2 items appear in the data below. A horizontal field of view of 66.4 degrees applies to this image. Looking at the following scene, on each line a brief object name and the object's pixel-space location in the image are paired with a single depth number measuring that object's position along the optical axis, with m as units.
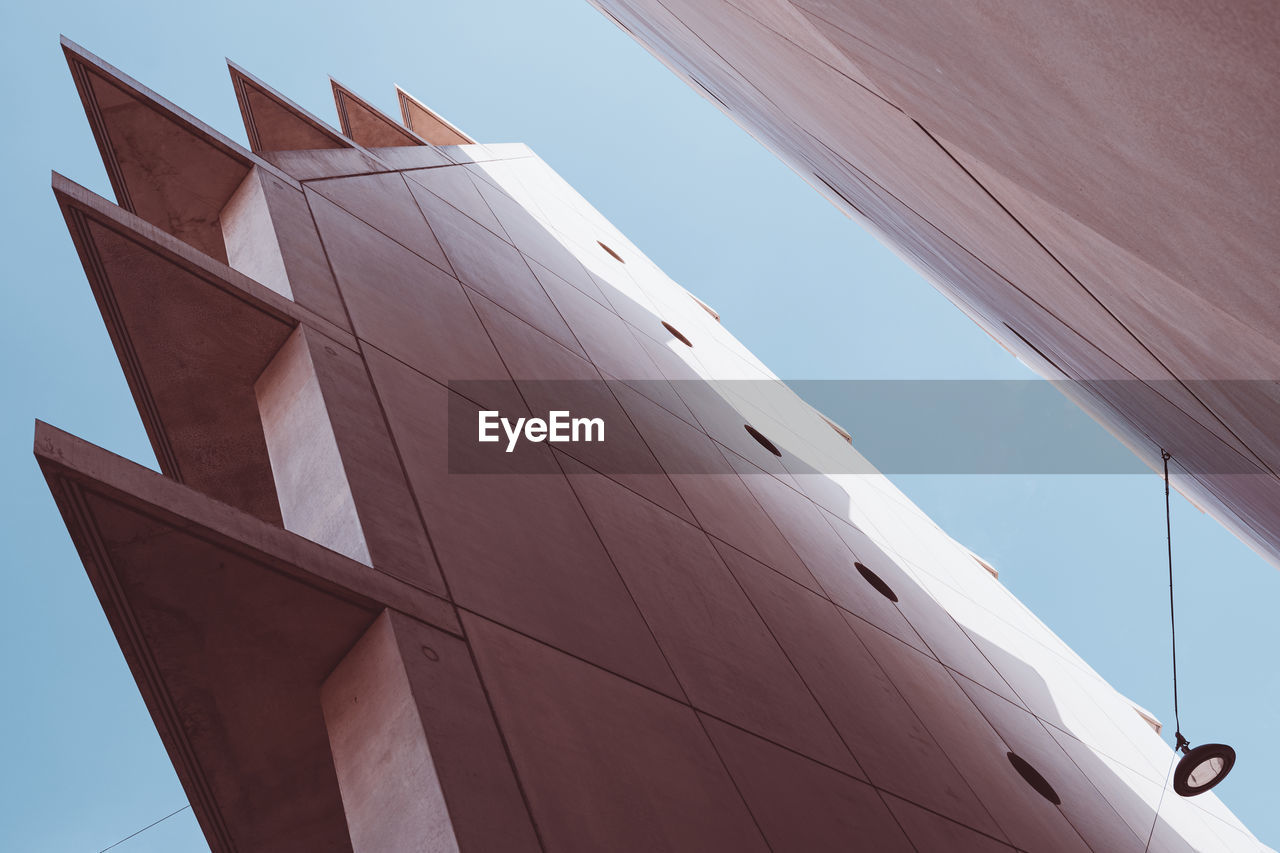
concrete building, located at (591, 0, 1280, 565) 2.51
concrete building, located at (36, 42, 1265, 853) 4.13
